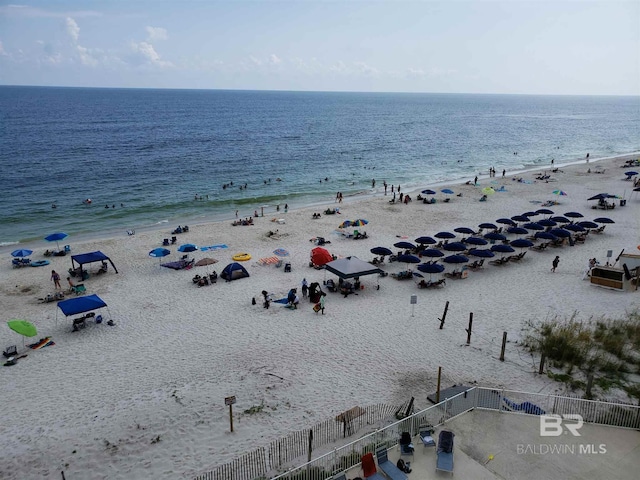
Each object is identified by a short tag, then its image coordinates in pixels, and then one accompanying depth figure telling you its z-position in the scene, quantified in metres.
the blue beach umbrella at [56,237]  27.03
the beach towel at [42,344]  16.66
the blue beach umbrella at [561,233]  26.50
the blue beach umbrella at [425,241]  26.04
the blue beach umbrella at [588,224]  27.87
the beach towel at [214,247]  26.24
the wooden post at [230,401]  11.28
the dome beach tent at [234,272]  23.06
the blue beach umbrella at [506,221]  29.34
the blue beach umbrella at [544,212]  31.46
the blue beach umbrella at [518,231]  28.92
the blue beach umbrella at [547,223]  29.52
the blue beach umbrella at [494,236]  25.70
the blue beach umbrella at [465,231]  27.77
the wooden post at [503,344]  14.82
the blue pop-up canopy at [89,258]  23.33
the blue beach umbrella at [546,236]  26.09
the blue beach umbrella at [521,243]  24.59
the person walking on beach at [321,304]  19.06
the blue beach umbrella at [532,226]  27.98
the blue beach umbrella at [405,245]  24.83
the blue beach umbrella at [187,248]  25.66
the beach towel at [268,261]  25.14
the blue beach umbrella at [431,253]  22.98
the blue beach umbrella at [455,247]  24.14
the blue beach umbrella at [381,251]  23.93
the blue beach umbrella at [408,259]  22.67
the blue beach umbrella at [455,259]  22.67
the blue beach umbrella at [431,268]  21.43
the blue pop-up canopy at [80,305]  17.55
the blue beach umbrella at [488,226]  28.75
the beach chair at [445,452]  8.99
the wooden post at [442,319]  17.17
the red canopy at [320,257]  22.86
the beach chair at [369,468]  8.85
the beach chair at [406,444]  9.39
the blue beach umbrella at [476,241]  25.19
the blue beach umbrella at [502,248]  24.34
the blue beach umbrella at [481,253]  22.88
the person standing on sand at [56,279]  22.45
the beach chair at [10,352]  15.95
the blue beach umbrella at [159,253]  23.98
